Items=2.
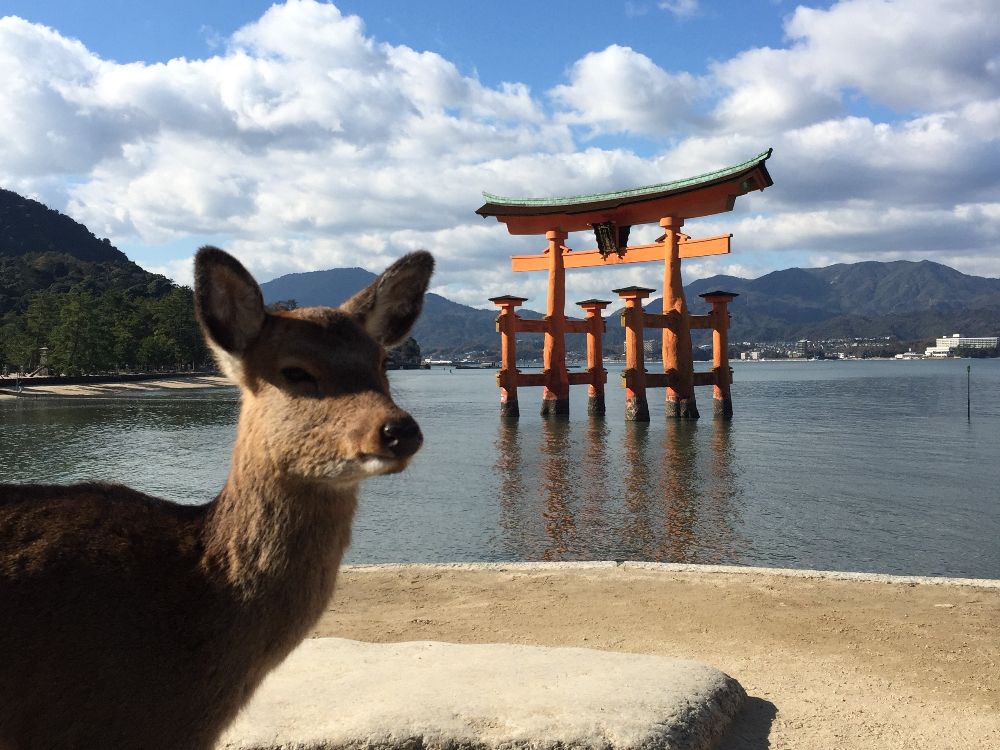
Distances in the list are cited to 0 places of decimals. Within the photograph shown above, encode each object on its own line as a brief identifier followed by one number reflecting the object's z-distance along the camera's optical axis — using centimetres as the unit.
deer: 211
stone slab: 361
